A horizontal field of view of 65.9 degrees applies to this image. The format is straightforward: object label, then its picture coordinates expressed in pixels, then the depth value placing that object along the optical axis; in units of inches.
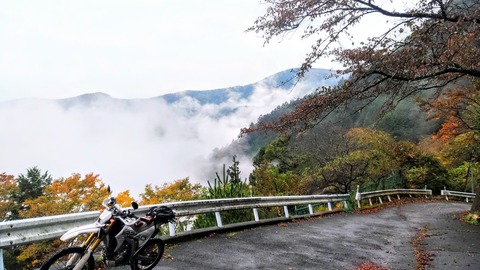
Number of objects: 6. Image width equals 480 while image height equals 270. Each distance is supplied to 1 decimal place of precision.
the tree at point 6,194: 1152.2
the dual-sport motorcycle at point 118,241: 177.8
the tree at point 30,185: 1309.1
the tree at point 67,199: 1034.1
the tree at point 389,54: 279.0
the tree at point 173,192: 966.4
